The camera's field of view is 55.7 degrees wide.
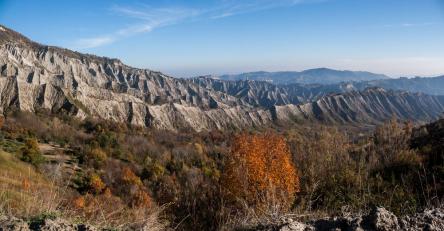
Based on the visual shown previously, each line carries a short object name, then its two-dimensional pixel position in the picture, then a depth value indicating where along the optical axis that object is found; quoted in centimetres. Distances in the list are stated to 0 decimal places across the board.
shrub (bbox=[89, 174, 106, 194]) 4330
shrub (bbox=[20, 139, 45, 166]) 4856
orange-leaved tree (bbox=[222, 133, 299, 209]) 1841
